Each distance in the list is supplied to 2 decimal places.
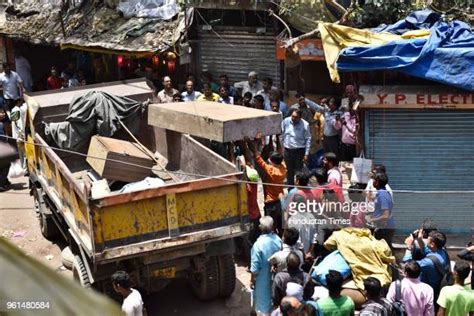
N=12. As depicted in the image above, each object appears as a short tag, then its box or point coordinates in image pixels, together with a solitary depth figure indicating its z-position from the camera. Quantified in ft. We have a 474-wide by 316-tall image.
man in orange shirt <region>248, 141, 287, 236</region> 26.27
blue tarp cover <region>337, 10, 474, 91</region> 26.91
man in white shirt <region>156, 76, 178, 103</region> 38.17
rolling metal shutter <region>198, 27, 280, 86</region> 42.83
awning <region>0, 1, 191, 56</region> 44.70
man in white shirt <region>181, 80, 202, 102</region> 37.99
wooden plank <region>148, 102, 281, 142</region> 25.34
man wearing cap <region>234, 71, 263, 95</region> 40.68
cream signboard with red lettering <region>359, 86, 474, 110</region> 27.99
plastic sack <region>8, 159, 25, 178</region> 36.18
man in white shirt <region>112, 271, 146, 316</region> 19.08
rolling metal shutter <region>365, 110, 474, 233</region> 28.48
